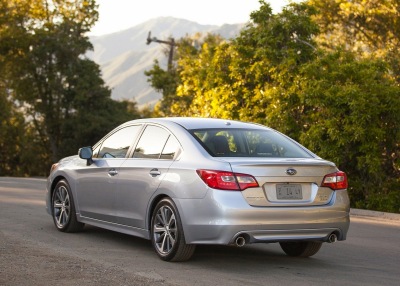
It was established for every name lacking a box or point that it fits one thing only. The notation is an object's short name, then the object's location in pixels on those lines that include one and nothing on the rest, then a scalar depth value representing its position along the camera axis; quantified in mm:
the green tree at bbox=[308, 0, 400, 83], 35156
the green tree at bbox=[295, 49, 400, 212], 17984
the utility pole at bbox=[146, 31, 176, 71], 49812
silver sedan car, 8383
